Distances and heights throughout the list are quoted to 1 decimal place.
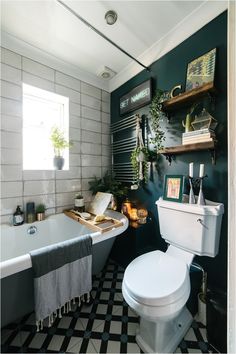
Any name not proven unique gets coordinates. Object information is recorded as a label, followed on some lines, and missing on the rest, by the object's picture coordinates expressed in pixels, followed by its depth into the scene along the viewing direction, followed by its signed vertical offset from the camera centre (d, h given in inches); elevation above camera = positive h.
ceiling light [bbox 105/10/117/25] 51.8 +50.5
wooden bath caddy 55.8 -18.7
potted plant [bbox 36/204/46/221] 67.4 -16.4
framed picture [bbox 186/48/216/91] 49.9 +33.2
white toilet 36.0 -25.9
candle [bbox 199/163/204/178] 49.0 +1.1
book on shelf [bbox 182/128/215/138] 47.9 +12.6
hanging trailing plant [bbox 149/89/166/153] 61.6 +22.4
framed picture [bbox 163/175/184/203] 53.6 -4.9
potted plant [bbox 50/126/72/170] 73.3 +13.0
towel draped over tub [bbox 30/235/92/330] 40.7 -27.4
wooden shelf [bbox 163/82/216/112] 48.2 +24.7
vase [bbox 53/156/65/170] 74.5 +5.1
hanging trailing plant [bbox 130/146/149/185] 67.4 +4.4
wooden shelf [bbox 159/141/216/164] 47.6 +8.0
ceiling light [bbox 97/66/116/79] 76.7 +48.8
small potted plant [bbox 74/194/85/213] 76.5 -14.9
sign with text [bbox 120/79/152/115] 70.4 +35.2
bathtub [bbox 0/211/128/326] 40.0 -26.3
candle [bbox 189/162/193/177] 51.8 +1.4
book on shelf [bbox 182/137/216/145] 47.8 +10.2
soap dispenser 61.7 -16.8
